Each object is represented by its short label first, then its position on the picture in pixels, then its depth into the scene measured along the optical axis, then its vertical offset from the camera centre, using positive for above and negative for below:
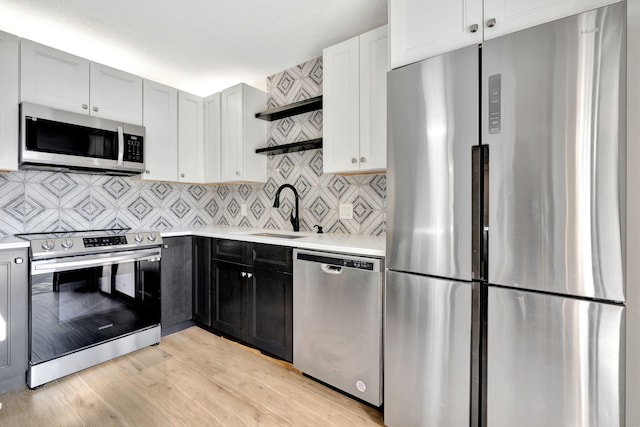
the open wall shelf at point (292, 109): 2.49 +0.90
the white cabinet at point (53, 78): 2.11 +0.97
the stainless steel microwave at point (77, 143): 2.09 +0.52
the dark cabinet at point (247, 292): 2.15 -0.67
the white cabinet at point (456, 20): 1.17 +0.83
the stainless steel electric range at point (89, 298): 1.95 -0.65
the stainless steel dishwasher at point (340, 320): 1.69 -0.68
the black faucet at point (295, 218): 2.79 -0.08
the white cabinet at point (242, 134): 2.92 +0.75
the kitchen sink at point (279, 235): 2.41 -0.22
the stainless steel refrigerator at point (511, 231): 1.06 -0.09
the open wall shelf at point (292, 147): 2.53 +0.56
